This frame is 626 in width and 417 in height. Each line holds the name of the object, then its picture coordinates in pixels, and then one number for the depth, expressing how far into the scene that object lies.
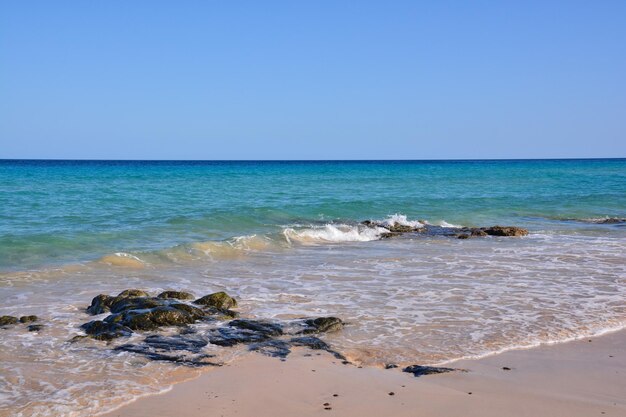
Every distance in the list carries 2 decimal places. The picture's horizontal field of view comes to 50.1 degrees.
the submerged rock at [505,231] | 18.83
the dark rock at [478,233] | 18.78
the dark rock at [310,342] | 7.55
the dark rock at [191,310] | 8.68
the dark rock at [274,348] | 7.29
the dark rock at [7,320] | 8.44
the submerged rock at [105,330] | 7.84
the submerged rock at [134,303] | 8.82
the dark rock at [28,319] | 8.59
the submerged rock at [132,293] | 9.65
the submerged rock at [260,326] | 8.11
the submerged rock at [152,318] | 8.20
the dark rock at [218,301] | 9.33
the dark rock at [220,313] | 8.87
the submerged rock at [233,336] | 7.75
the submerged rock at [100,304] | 9.17
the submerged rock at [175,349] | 7.05
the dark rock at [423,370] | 6.66
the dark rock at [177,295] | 9.91
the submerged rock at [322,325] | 8.20
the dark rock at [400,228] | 19.77
